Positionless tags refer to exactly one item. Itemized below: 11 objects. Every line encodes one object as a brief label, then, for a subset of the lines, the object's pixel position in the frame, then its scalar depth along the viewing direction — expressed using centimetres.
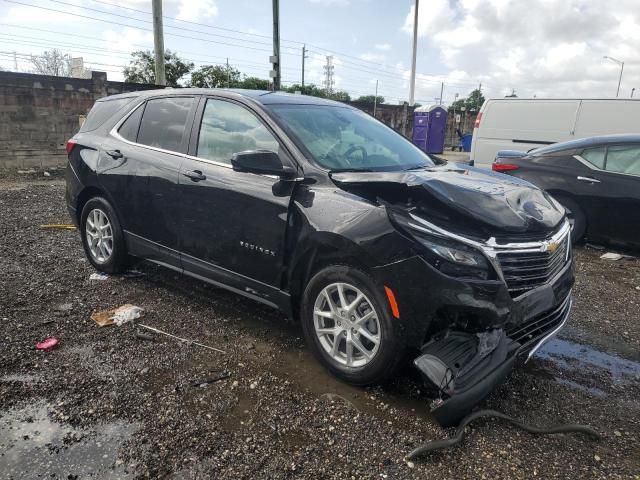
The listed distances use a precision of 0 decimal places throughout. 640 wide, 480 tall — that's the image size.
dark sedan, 614
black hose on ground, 245
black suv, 263
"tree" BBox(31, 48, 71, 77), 4103
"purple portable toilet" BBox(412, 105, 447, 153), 2131
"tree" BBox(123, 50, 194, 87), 3296
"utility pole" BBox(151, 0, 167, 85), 1462
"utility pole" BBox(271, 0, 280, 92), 1616
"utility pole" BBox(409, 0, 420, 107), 2745
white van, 988
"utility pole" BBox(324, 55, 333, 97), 8156
